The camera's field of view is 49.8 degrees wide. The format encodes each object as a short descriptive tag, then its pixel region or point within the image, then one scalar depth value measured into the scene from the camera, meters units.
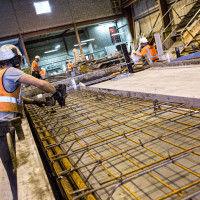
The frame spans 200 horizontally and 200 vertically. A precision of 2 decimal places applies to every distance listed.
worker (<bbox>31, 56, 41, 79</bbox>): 12.03
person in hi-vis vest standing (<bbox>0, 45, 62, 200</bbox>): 2.45
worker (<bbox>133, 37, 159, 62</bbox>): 7.90
